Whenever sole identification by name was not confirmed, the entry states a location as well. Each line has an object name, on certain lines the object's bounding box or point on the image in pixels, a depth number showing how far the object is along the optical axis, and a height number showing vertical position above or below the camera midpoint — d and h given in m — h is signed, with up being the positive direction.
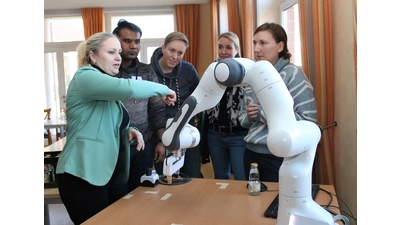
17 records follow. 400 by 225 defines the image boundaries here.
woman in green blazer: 1.48 -0.10
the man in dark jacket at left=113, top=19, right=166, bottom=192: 1.98 -0.05
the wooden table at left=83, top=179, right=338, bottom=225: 1.32 -0.46
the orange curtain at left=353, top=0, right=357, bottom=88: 1.58 +0.36
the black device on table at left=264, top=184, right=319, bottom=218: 1.31 -0.46
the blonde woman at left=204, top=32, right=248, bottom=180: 2.33 -0.23
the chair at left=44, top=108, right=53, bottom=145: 5.45 -0.44
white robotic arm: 0.91 -0.11
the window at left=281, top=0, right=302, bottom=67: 3.27 +0.74
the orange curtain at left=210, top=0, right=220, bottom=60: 5.66 +1.26
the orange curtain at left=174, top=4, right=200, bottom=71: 7.17 +1.62
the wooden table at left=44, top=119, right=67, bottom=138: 5.19 -0.31
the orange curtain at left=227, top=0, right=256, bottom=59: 3.61 +0.87
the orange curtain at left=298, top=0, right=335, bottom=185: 2.22 +0.14
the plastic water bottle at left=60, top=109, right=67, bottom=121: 5.82 -0.21
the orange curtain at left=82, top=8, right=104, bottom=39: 7.23 +1.82
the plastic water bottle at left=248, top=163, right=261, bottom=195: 1.57 -0.40
